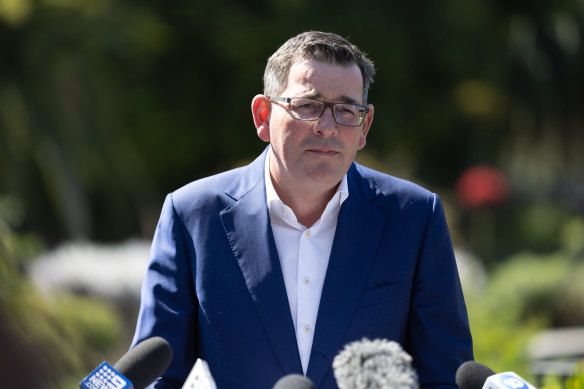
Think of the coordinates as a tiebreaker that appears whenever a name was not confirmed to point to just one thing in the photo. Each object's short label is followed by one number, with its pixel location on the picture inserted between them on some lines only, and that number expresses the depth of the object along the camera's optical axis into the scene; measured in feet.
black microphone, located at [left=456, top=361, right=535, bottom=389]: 12.92
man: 13.85
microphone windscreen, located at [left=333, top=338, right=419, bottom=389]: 12.49
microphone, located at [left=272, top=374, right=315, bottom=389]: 12.61
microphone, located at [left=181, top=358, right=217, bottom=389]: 12.63
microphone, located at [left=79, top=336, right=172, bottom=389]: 12.65
